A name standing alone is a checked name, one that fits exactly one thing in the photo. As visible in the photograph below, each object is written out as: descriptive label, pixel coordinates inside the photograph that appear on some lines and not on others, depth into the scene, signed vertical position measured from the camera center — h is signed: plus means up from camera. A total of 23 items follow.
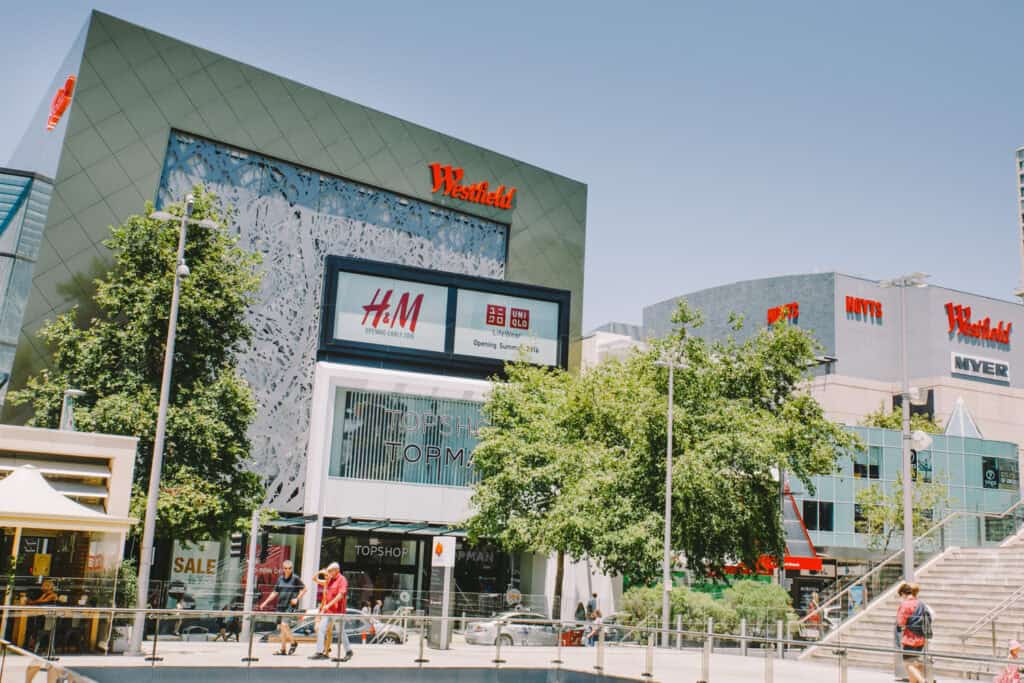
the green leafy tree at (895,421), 67.19 +8.53
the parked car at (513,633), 20.22 -2.14
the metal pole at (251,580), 26.36 -1.82
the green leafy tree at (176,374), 30.88 +4.35
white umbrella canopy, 18.62 -0.09
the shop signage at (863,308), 78.38 +18.38
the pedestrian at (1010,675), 15.93 -1.92
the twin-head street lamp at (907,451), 24.33 +2.45
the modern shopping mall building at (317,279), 36.69 +9.59
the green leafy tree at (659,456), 32.97 +2.64
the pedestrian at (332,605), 18.43 -1.63
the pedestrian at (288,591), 21.67 -1.61
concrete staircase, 24.77 -1.41
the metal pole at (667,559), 31.38 -0.73
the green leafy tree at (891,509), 53.75 +2.05
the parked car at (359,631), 18.36 -2.09
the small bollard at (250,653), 17.80 -2.45
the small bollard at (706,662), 17.70 -2.18
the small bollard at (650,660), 18.60 -2.33
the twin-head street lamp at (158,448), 21.27 +1.34
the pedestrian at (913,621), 16.19 -1.16
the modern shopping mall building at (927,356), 63.06 +15.16
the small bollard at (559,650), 20.55 -2.44
